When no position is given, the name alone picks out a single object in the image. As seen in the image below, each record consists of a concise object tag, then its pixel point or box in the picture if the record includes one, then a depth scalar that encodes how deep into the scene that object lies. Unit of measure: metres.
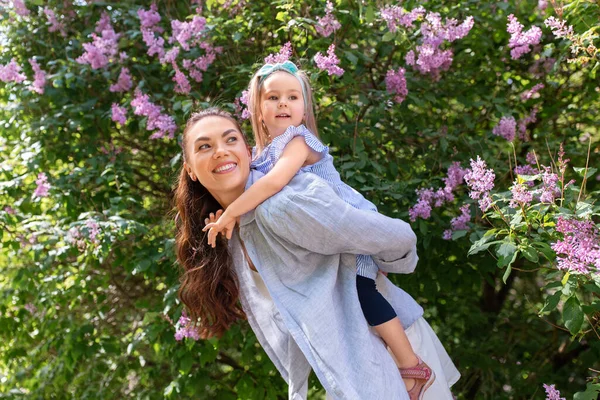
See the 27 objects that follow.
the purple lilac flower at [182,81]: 3.12
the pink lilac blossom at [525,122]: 3.37
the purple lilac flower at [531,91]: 3.42
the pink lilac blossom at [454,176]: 2.90
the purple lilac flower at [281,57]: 2.64
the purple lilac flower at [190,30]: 3.19
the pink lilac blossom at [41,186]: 3.41
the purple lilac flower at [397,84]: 3.16
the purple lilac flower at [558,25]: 2.39
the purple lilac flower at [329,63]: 2.78
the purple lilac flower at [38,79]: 3.58
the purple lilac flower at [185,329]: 2.99
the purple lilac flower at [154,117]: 3.15
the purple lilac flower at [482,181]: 2.13
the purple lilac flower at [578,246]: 2.02
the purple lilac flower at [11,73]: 3.61
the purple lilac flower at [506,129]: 3.14
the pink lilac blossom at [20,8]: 3.76
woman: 1.89
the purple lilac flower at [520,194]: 2.08
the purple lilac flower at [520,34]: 2.79
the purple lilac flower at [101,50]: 3.47
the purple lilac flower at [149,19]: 3.50
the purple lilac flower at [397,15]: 2.96
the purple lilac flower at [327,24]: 2.96
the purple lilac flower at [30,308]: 3.97
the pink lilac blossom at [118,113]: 3.36
